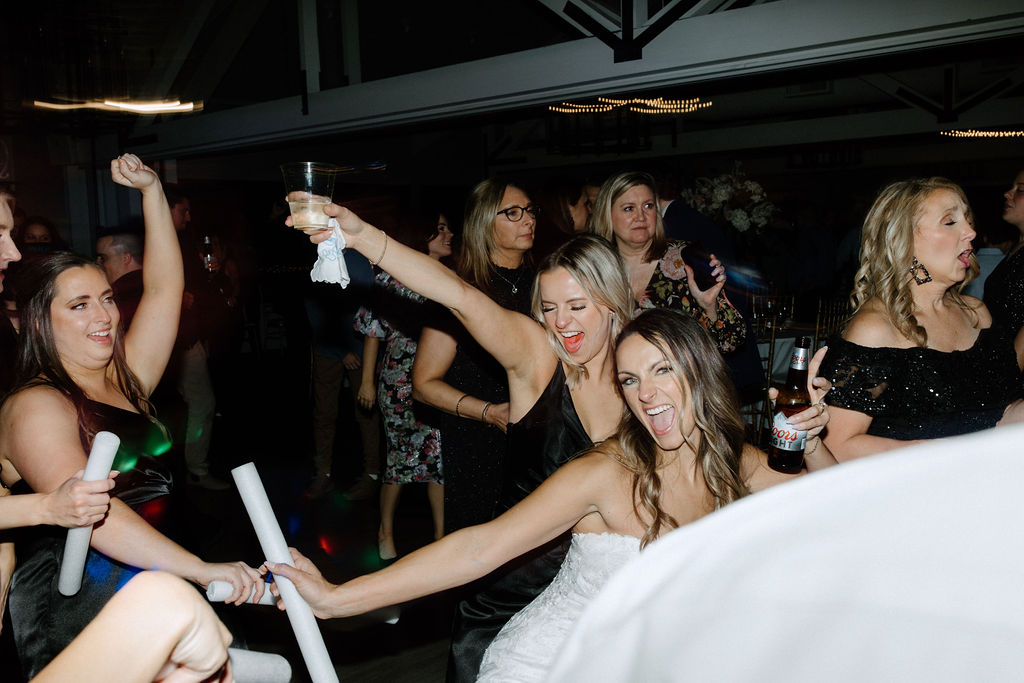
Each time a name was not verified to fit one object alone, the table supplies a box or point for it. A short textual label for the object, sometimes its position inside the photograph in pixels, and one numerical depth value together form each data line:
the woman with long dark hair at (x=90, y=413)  1.69
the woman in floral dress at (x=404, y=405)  3.81
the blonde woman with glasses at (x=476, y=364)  2.77
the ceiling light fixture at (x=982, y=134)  9.54
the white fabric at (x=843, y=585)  0.41
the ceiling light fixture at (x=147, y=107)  7.55
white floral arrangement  5.79
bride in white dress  1.67
